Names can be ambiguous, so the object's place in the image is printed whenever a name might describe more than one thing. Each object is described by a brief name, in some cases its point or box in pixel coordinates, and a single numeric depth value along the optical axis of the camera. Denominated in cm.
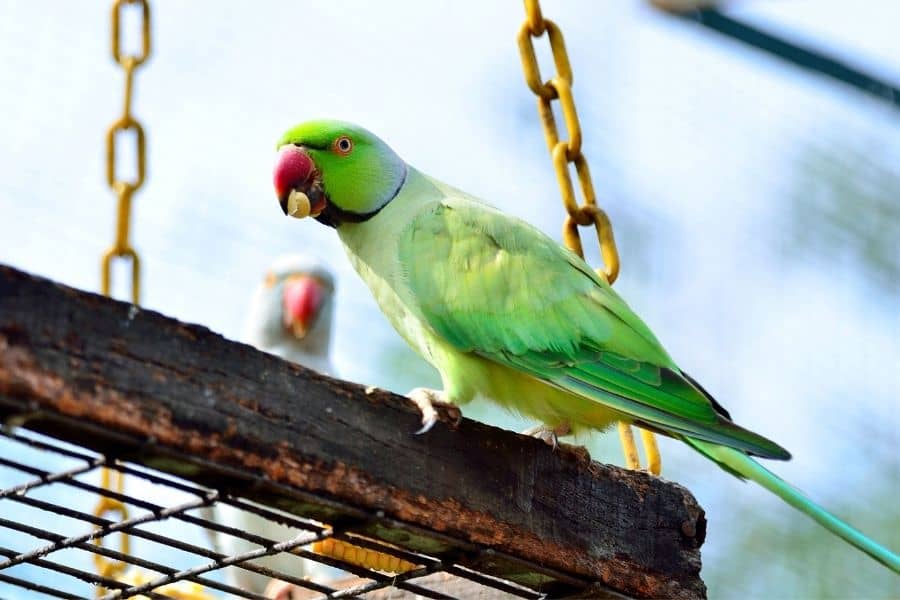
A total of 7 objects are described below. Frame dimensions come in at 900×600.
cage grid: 361
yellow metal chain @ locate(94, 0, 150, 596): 557
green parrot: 496
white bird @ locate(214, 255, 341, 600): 1049
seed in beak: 559
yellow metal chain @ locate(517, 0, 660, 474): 527
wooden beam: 337
